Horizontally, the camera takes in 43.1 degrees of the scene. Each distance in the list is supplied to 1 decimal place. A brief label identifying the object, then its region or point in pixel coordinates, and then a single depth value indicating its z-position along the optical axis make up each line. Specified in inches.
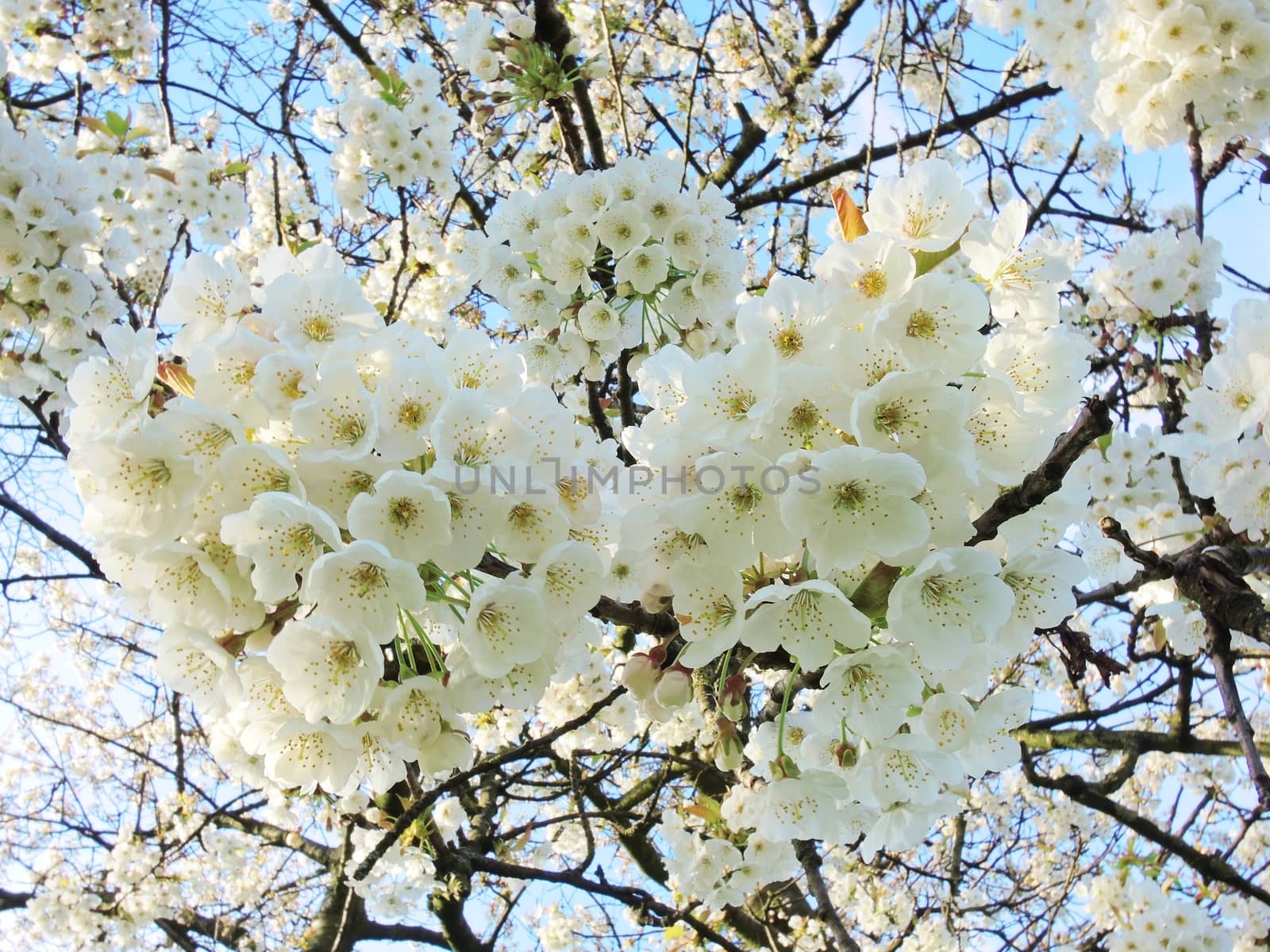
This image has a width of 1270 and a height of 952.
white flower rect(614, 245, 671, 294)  26.7
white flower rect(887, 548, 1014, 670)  16.5
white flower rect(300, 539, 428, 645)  15.7
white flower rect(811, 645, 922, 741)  17.1
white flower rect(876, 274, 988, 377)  16.5
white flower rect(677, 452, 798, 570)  16.3
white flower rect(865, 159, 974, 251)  17.8
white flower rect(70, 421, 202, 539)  16.2
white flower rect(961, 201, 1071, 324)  17.9
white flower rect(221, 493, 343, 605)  15.8
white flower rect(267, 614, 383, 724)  16.2
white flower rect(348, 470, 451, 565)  16.0
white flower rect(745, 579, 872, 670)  16.5
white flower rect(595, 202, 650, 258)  26.0
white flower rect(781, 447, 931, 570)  15.7
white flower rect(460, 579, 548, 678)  16.6
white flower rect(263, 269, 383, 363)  17.6
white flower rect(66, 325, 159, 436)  16.8
